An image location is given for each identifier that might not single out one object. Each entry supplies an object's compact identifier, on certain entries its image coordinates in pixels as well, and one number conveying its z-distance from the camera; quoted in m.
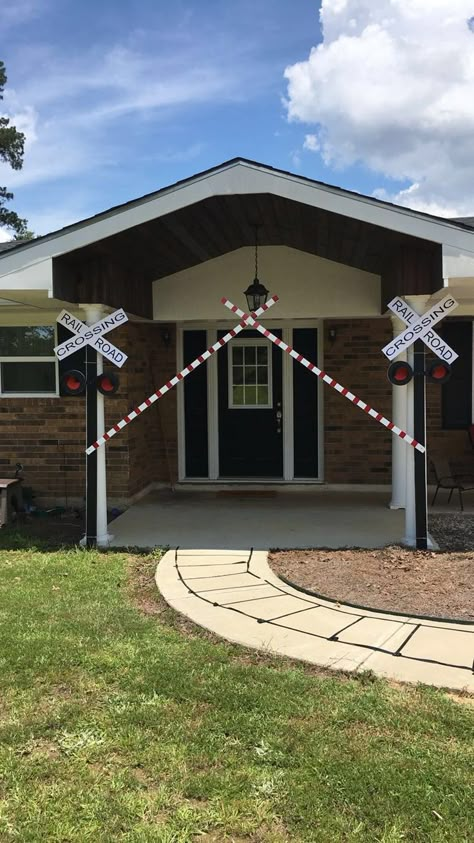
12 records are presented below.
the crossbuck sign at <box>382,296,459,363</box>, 5.80
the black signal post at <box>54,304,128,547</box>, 6.18
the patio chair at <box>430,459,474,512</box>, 7.88
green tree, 29.53
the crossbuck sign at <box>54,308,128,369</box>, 6.18
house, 5.74
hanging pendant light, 7.07
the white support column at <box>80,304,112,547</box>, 6.34
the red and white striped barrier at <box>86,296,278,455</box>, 6.09
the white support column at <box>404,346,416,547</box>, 6.08
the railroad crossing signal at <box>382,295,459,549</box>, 5.81
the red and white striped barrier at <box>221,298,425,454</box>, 5.89
